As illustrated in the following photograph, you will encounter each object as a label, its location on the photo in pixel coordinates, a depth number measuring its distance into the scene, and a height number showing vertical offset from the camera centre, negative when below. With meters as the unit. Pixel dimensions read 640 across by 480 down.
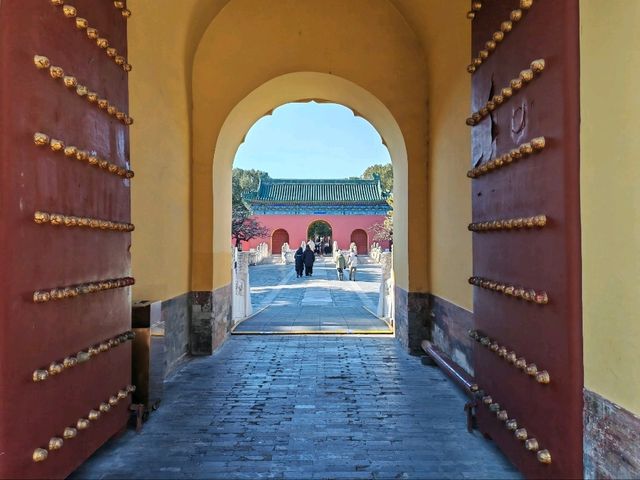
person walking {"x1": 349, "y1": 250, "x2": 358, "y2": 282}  16.91 -0.96
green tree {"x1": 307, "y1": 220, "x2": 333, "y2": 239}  34.56 +1.12
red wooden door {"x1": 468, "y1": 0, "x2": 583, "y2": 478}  1.68 +0.04
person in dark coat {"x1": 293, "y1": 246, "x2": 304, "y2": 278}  18.30 -0.83
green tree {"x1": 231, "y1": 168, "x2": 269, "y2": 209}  40.03 +6.64
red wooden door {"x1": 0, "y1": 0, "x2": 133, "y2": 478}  1.67 +0.04
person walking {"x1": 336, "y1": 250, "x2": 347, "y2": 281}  17.22 -0.90
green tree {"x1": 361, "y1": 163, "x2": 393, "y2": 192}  43.16 +7.77
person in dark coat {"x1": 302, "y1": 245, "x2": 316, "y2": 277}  18.55 -0.80
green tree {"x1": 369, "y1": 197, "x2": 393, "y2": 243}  28.70 +0.87
